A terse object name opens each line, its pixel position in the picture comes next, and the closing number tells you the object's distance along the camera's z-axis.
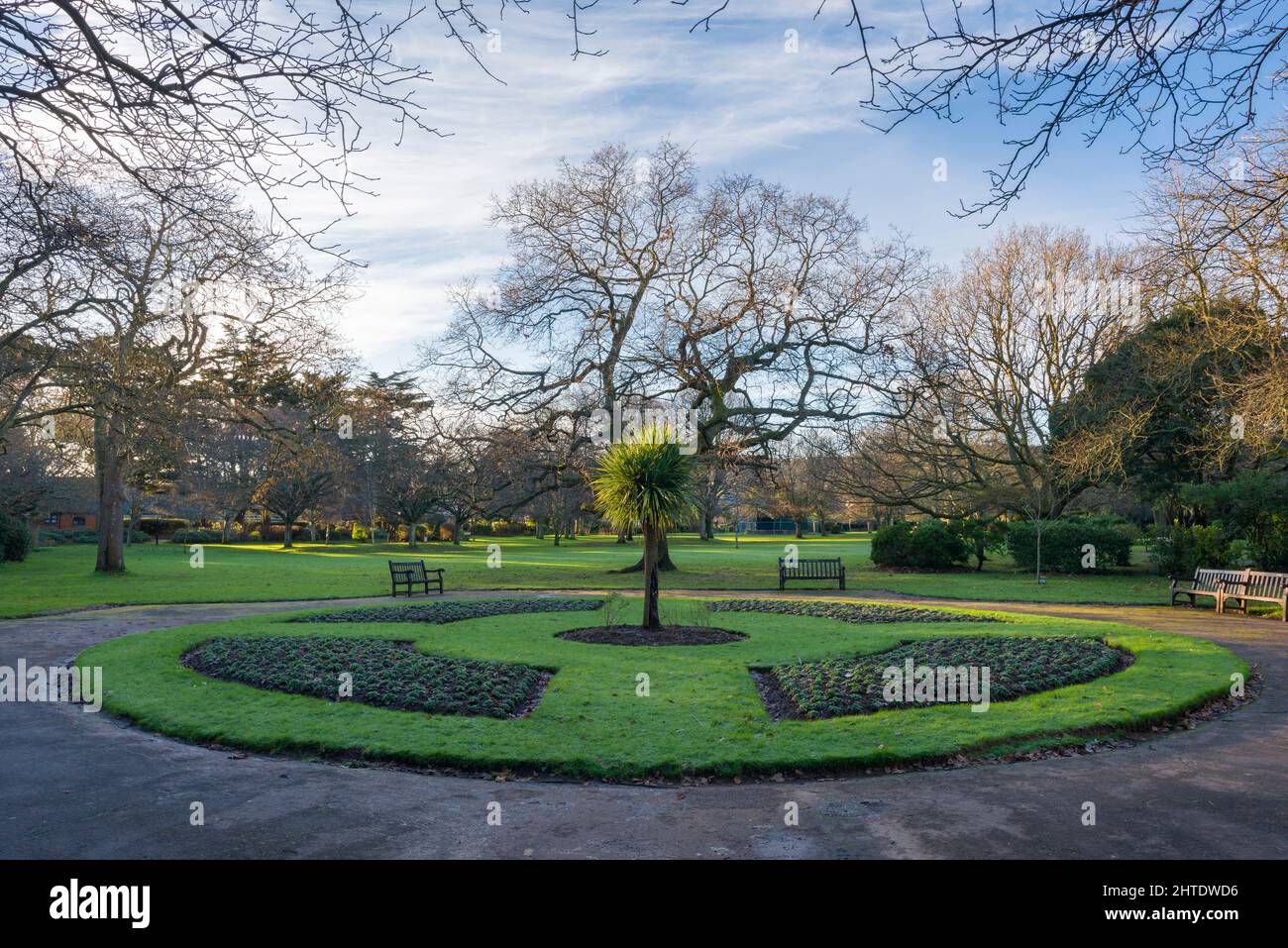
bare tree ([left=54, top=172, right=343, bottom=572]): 10.90
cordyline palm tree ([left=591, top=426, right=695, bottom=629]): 14.65
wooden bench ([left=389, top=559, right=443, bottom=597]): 24.02
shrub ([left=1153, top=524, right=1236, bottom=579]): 25.31
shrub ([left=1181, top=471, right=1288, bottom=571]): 23.45
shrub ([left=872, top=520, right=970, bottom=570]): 35.44
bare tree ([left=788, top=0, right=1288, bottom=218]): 4.95
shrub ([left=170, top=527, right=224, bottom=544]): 65.94
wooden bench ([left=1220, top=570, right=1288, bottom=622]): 18.78
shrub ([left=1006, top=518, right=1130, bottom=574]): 32.25
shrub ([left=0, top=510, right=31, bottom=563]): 37.06
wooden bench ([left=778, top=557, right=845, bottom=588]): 27.03
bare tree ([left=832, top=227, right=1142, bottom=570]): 35.62
